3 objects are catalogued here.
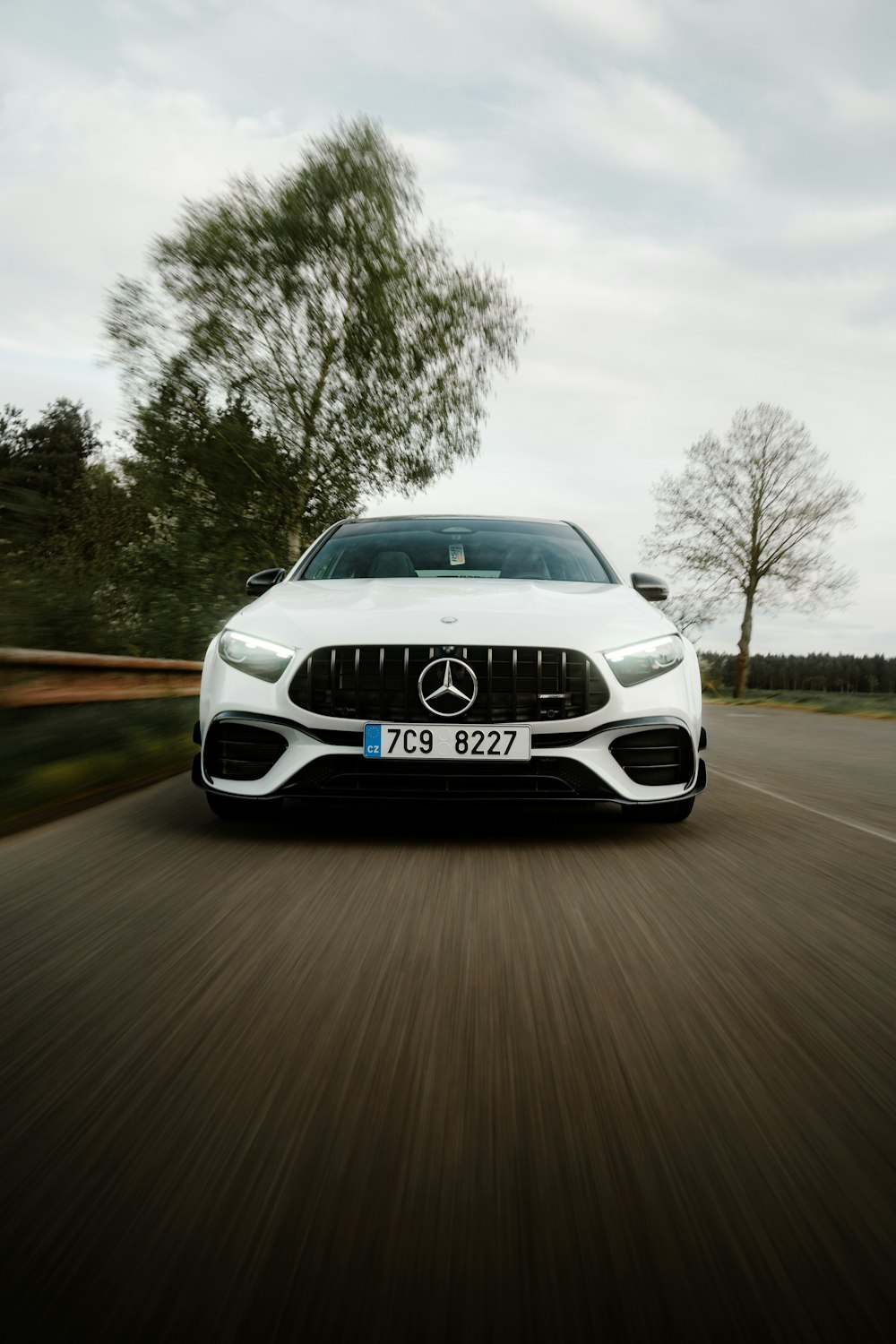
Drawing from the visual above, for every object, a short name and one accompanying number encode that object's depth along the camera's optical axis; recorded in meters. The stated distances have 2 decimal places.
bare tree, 37.97
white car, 4.31
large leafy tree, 25.14
